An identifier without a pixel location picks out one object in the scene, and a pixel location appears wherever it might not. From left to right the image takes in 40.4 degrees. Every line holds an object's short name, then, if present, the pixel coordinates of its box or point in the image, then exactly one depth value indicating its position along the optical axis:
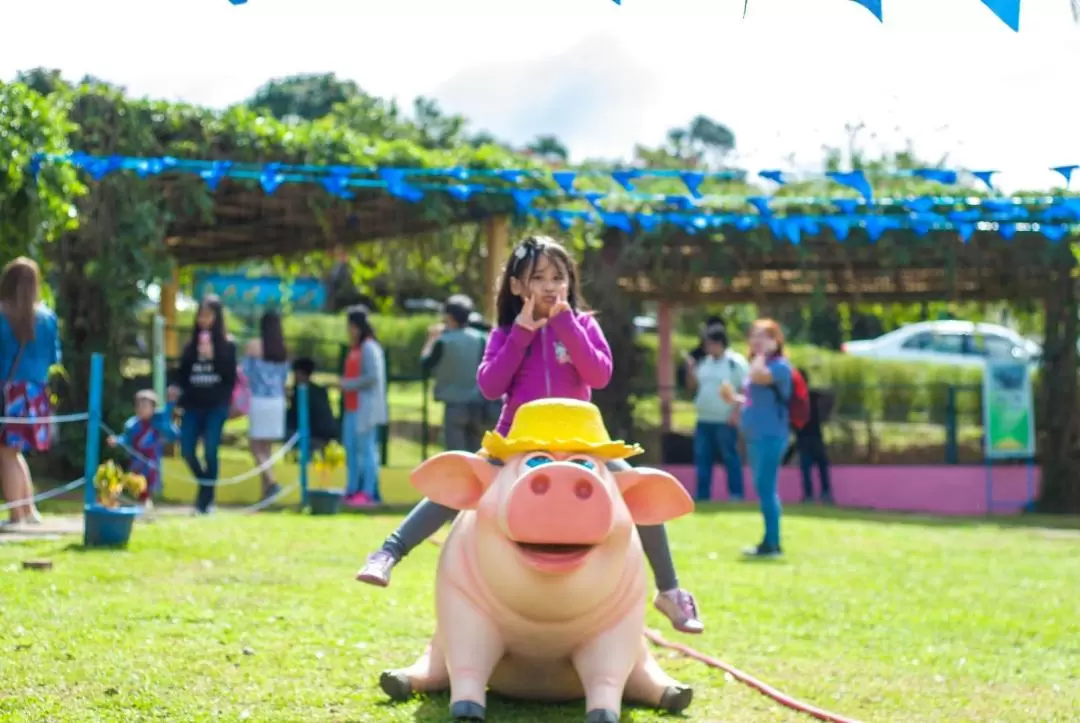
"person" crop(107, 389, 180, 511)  11.31
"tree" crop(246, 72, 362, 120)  47.00
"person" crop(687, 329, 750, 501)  14.41
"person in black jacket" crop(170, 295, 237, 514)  10.93
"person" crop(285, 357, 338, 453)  14.27
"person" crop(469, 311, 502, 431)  12.15
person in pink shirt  4.97
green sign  16.70
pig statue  4.29
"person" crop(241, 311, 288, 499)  12.72
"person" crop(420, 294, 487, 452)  11.65
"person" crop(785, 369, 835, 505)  15.44
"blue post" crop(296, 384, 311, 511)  12.07
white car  28.66
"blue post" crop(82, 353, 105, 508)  8.59
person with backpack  9.41
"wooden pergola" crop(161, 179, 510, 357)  13.98
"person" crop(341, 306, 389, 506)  12.66
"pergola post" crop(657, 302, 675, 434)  20.81
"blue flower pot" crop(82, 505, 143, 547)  8.27
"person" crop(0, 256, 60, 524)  8.67
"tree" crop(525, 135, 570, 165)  81.05
